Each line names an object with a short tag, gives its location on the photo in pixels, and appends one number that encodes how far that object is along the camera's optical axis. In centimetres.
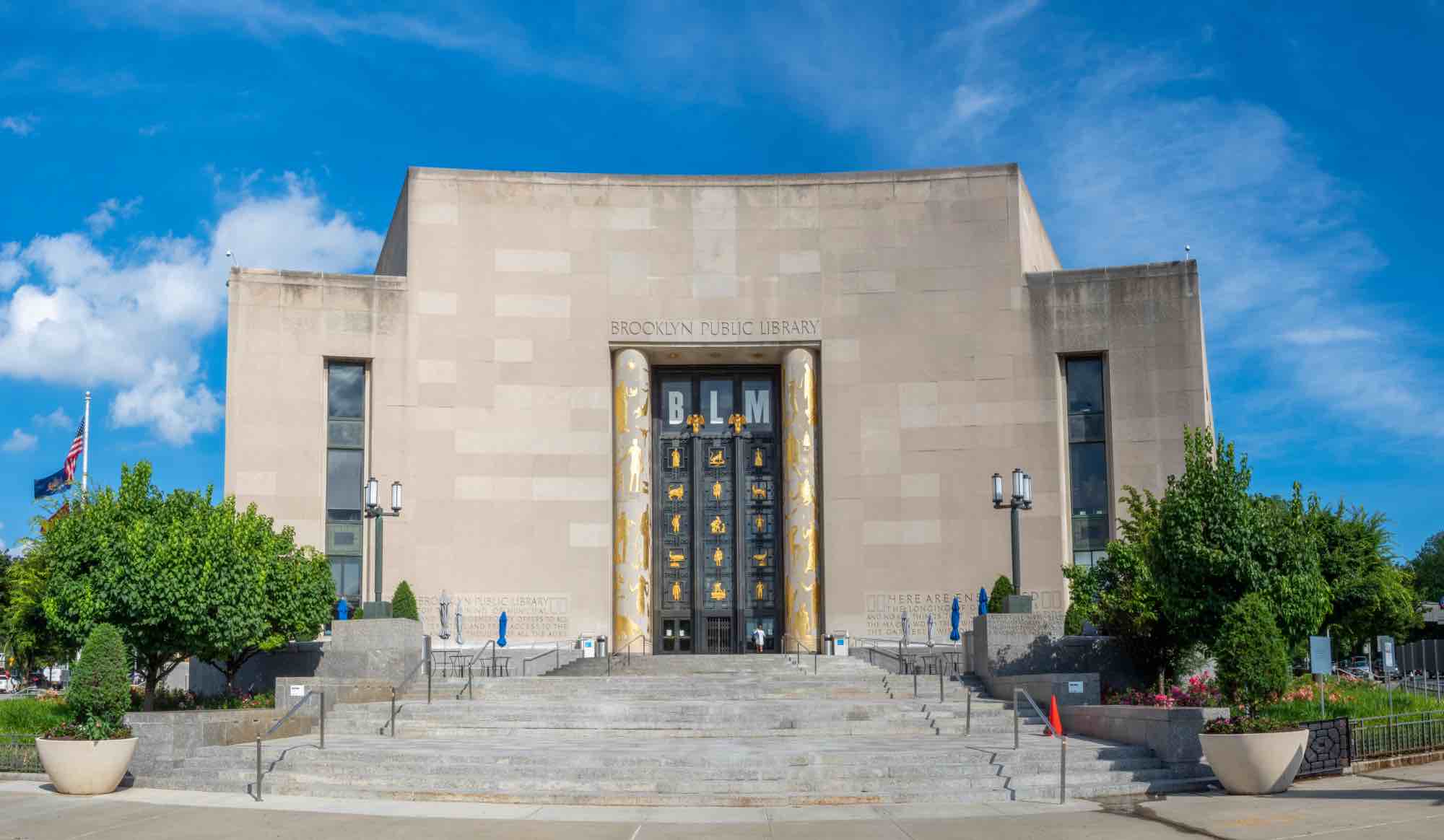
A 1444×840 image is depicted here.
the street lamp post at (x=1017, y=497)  2717
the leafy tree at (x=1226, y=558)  2397
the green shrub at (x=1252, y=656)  2091
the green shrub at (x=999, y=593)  3222
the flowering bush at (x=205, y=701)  2936
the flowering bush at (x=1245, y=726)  1848
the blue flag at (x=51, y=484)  4997
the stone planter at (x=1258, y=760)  1814
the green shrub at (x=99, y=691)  1938
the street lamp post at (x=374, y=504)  2930
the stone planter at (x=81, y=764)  1897
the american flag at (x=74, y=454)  4769
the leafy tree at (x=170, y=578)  2766
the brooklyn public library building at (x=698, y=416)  3756
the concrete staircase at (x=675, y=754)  1839
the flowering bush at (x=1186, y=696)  2298
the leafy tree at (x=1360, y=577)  4488
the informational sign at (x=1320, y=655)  2227
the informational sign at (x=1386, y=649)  3186
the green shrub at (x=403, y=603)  3369
